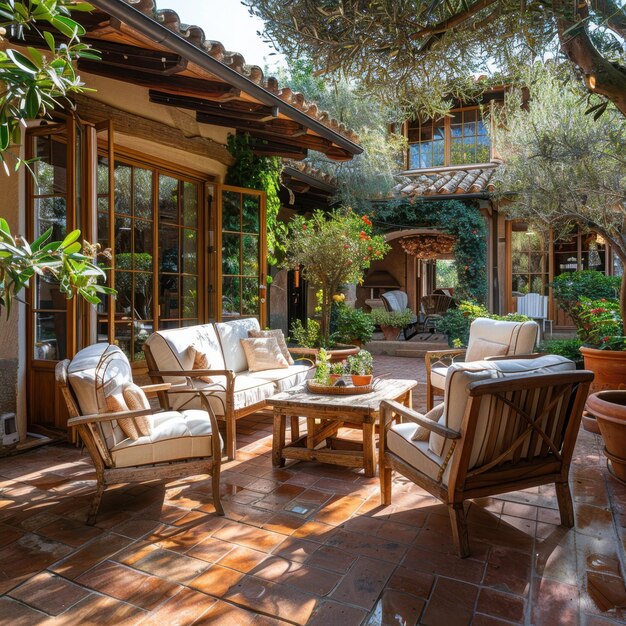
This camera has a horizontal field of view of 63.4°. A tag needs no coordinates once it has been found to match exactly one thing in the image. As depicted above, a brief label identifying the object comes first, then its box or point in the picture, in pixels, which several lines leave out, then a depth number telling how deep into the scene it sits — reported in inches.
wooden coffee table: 126.4
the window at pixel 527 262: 413.4
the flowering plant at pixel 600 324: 184.7
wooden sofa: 143.6
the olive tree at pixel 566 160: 191.6
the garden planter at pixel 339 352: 199.5
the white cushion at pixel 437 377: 173.9
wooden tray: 138.6
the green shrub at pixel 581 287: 323.6
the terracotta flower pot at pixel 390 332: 403.5
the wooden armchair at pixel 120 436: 101.4
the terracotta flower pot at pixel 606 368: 176.7
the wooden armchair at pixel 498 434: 88.5
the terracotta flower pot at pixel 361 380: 141.3
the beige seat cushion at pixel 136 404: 107.6
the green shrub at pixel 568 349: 255.0
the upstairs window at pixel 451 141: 408.8
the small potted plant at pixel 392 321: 400.8
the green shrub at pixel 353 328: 279.0
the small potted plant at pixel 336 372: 146.3
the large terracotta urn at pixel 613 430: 120.6
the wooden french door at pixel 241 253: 231.8
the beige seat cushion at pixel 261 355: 185.3
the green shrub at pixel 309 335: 251.3
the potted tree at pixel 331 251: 246.5
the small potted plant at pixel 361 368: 141.5
